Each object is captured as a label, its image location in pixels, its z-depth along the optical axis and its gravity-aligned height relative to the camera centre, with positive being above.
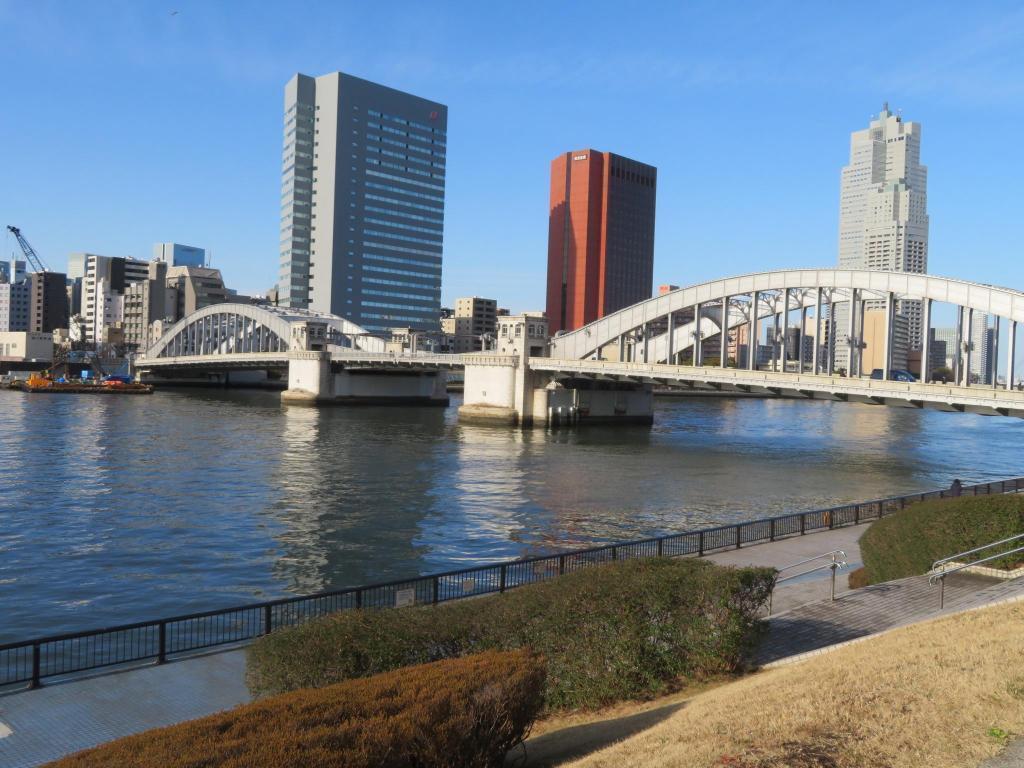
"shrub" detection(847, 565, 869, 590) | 22.66 -5.14
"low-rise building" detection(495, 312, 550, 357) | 104.00 +4.47
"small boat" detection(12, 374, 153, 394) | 140.75 -4.94
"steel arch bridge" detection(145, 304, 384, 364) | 148.38 +5.84
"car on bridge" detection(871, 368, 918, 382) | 81.24 +0.95
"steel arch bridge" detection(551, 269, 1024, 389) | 67.44 +6.99
